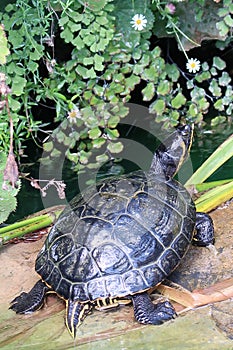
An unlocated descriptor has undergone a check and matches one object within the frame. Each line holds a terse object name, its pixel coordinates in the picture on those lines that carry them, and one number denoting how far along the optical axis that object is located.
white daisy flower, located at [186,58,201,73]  3.81
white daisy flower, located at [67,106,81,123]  3.35
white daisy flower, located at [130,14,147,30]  3.50
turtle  2.16
